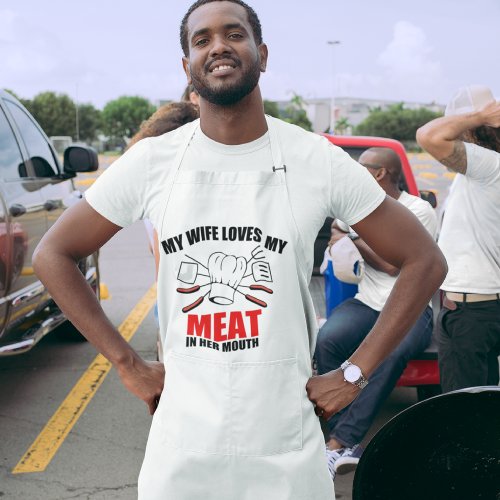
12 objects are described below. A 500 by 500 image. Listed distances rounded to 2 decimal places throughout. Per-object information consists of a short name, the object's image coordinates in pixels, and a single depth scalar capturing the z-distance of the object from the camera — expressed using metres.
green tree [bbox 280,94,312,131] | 109.23
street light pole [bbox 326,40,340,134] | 59.44
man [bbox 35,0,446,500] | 1.81
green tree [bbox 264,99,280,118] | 89.12
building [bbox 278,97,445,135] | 147.00
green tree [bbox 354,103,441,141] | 96.50
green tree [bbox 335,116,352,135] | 80.54
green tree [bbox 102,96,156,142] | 114.81
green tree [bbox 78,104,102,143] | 101.88
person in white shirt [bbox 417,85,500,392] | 3.14
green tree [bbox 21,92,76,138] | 95.75
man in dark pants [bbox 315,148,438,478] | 3.86
